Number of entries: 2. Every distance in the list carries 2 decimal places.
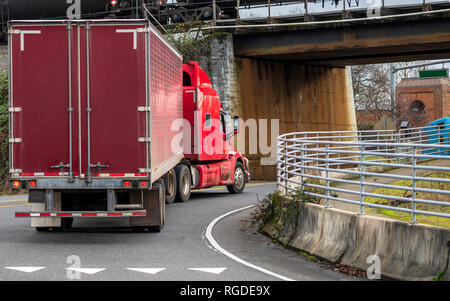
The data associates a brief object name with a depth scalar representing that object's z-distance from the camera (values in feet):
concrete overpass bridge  102.73
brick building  262.47
